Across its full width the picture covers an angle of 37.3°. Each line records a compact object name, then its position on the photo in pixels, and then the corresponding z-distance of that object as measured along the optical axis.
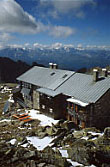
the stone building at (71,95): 27.27
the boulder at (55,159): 12.74
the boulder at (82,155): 13.76
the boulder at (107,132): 21.84
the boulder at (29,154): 13.70
